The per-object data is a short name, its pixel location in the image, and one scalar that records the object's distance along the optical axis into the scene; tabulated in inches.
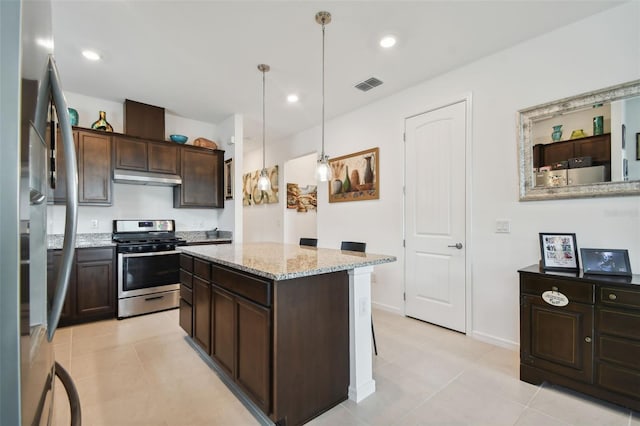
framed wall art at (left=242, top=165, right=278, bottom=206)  225.8
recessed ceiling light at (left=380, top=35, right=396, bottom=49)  100.4
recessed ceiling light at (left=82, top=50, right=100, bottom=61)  109.0
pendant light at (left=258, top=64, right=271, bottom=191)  118.4
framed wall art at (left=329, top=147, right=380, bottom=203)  152.4
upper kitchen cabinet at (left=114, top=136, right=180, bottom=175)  147.4
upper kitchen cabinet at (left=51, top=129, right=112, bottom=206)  136.9
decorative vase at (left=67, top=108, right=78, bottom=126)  134.4
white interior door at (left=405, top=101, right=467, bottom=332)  119.1
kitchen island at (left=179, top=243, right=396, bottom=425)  63.4
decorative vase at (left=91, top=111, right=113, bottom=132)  144.8
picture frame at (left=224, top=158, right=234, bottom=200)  176.9
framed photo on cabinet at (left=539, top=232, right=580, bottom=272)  84.2
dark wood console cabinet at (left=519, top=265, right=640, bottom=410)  68.9
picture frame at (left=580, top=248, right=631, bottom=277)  77.7
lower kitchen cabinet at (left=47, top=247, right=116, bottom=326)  126.8
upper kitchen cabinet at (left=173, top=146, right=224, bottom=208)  168.7
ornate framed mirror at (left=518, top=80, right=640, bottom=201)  83.2
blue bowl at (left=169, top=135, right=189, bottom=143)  167.8
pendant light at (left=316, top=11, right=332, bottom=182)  103.4
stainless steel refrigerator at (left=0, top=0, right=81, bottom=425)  17.2
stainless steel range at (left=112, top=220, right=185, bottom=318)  137.2
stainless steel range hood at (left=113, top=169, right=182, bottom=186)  145.6
